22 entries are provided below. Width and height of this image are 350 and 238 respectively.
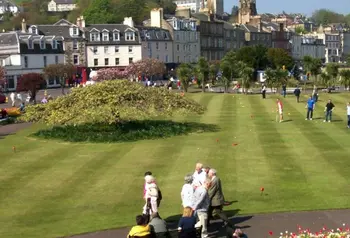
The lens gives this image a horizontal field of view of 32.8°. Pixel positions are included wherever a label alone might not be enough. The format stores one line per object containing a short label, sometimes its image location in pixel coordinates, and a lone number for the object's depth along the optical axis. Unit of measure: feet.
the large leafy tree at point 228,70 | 260.91
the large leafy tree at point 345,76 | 263.90
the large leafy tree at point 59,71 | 284.41
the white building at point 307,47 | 564.30
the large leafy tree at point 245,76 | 243.19
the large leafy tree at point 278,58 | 382.83
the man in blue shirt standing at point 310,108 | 137.47
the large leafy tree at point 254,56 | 367.86
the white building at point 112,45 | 344.28
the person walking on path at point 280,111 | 134.17
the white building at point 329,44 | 646.33
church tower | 546.26
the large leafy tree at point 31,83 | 194.59
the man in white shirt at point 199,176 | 56.80
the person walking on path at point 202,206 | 51.65
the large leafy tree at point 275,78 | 250.37
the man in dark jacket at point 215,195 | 57.11
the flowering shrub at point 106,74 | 254.06
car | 222.89
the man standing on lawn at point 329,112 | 132.57
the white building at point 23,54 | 292.81
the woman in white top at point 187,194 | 51.56
